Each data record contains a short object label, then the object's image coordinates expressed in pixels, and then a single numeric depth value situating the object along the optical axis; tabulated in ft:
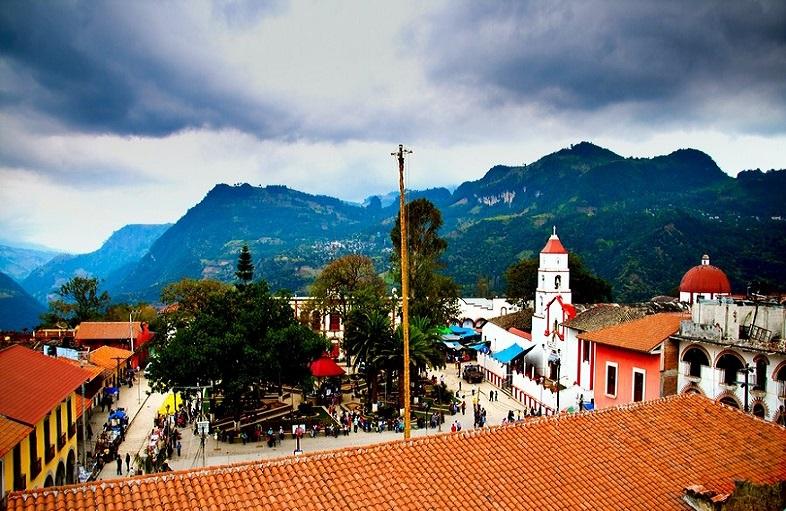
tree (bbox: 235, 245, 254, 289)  133.49
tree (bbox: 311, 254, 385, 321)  160.97
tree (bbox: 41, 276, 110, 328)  194.87
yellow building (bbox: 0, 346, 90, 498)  48.32
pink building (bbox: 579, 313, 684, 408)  79.82
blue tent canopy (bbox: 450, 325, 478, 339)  171.96
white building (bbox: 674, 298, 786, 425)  69.67
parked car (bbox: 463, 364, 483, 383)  127.65
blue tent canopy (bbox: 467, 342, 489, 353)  151.66
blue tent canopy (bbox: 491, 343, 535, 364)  121.68
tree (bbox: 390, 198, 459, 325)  146.72
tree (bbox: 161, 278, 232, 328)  150.61
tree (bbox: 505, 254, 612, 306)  183.21
